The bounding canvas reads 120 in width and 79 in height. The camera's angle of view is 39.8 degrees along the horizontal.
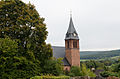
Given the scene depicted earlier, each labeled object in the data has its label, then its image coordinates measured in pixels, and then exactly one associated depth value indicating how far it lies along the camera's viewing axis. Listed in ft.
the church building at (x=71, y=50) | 173.51
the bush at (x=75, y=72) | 136.07
